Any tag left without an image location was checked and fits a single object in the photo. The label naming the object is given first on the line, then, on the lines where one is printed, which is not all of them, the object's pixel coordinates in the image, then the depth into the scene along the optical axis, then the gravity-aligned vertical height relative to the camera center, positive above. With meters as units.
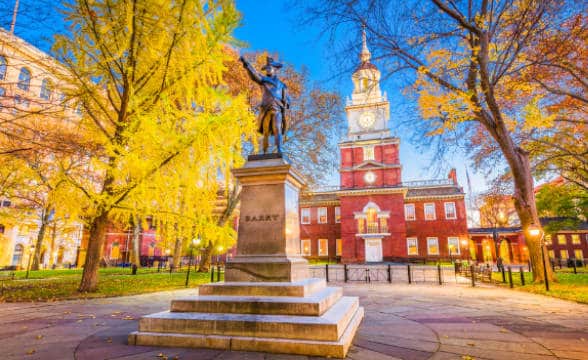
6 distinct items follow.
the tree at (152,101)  8.10 +4.29
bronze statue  6.78 +3.09
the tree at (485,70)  11.06 +6.98
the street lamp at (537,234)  12.17 +0.30
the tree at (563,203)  23.58 +3.10
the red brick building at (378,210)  37.41 +4.24
